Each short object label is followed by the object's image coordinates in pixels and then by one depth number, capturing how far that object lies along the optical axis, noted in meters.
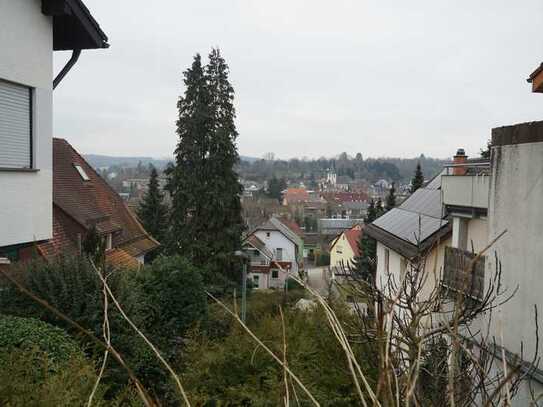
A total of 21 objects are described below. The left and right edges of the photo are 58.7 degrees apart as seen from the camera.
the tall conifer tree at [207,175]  24.89
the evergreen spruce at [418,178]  32.66
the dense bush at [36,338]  5.45
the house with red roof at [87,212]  14.54
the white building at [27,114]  6.01
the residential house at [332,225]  81.01
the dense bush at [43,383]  3.68
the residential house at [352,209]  102.40
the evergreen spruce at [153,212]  37.81
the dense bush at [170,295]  11.55
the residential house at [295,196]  107.14
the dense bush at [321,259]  62.08
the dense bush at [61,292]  7.20
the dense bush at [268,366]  5.86
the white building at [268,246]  45.94
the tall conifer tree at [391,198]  37.41
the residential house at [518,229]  5.96
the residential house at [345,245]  55.64
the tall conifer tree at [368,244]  33.90
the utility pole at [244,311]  11.88
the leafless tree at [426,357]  1.29
